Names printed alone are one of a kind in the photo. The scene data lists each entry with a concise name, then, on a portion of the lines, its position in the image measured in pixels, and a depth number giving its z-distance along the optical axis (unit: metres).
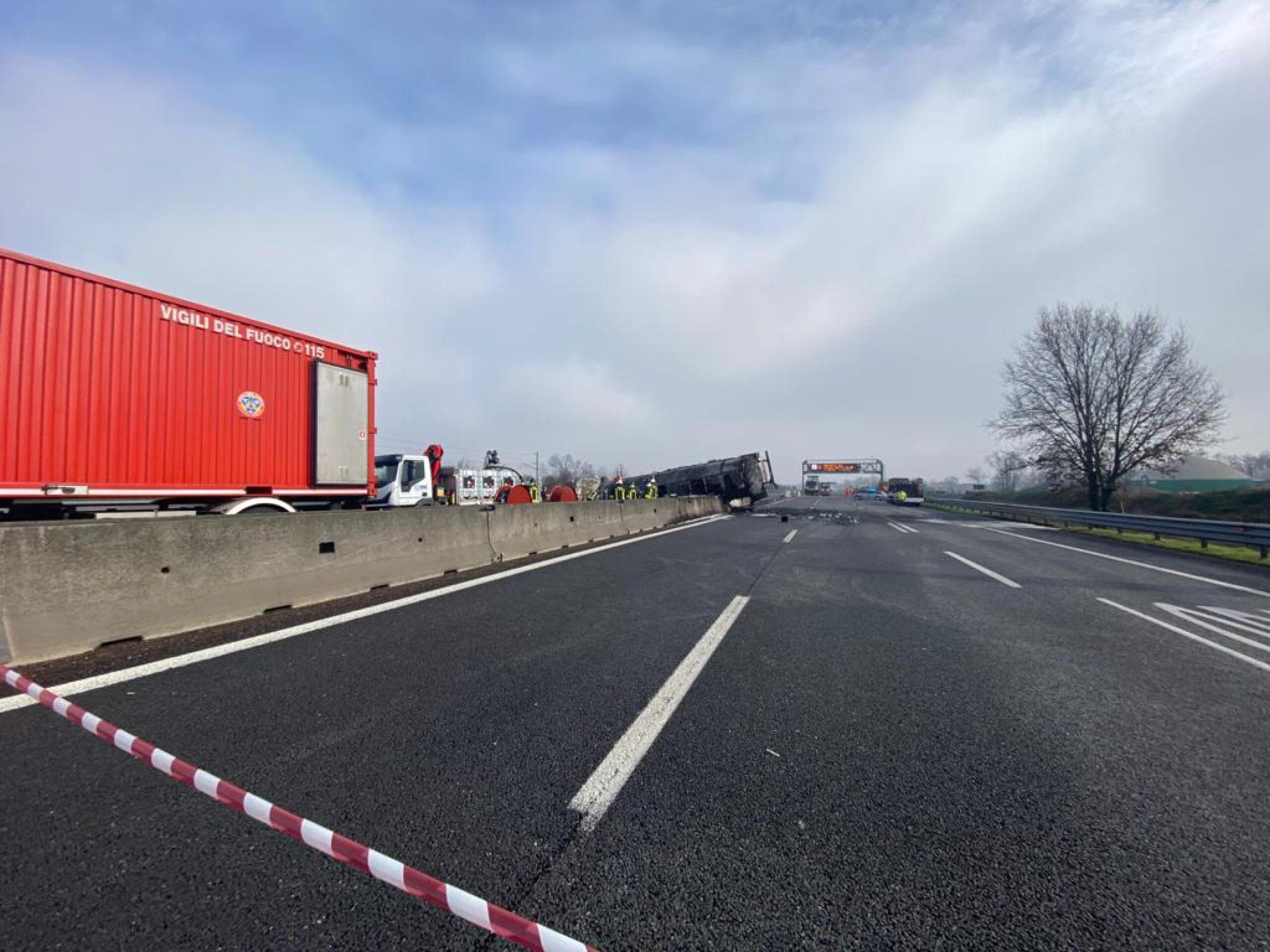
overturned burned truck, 29.52
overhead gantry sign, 101.75
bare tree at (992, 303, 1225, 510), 29.41
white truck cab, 14.20
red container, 6.11
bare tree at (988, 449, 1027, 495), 35.53
